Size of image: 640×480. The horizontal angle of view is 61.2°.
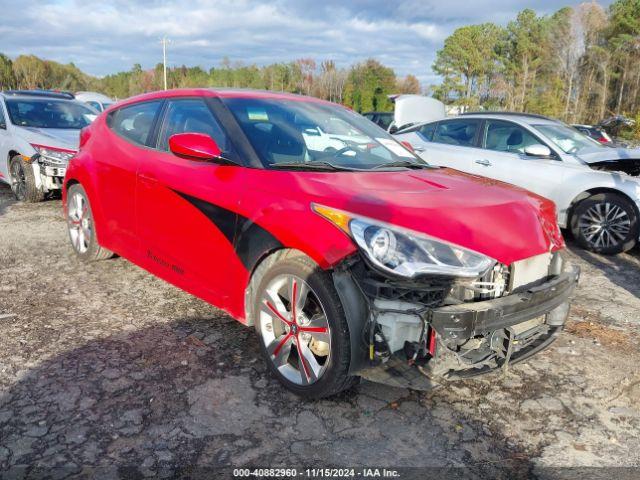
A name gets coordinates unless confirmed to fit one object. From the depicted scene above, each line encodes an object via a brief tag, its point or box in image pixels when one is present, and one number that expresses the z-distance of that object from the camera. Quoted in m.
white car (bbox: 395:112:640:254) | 6.37
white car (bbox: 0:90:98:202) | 7.70
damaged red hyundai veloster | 2.61
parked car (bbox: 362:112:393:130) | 20.61
